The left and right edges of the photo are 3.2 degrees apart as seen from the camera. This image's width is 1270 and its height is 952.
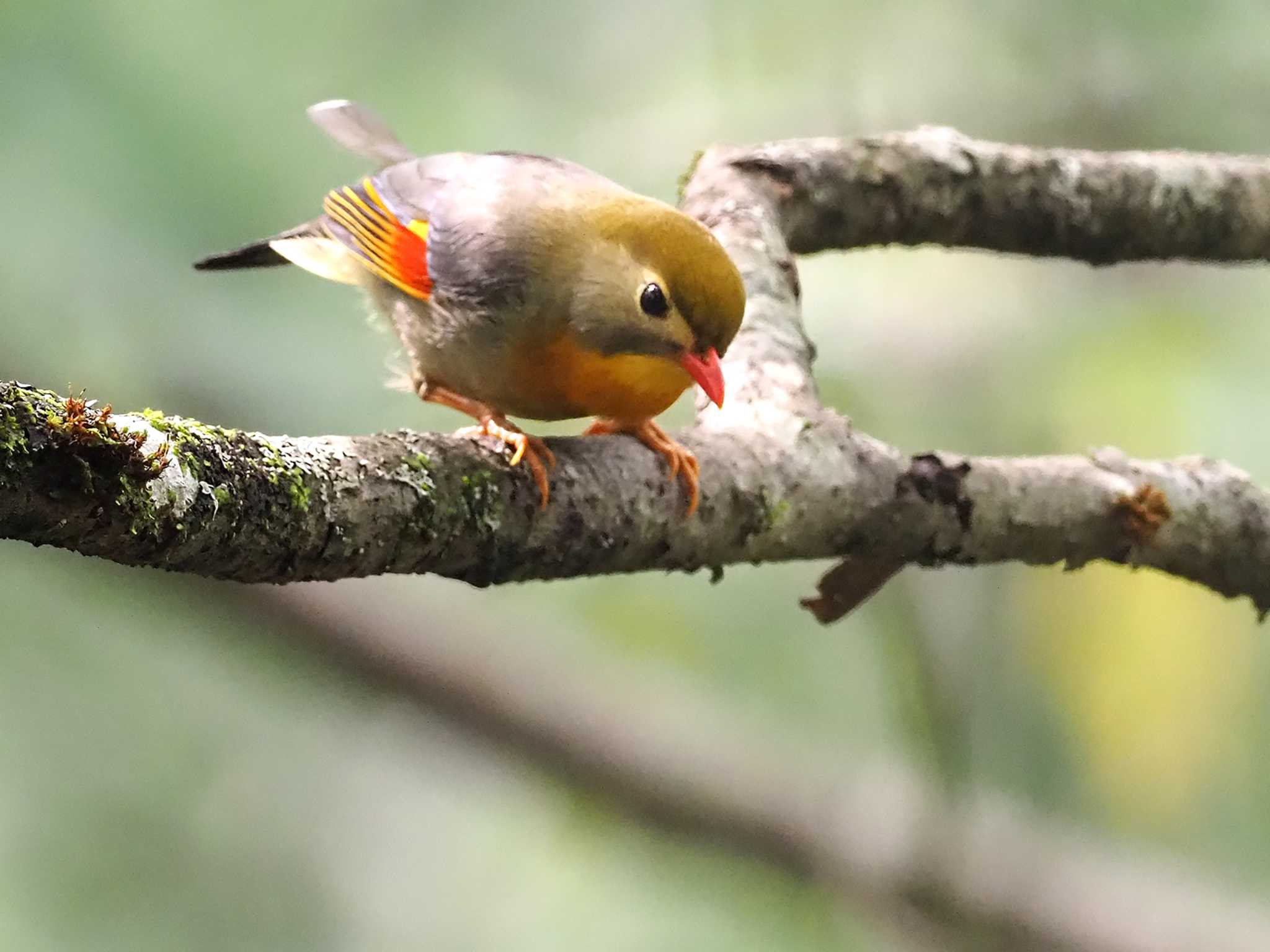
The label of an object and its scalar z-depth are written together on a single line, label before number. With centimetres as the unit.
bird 421
